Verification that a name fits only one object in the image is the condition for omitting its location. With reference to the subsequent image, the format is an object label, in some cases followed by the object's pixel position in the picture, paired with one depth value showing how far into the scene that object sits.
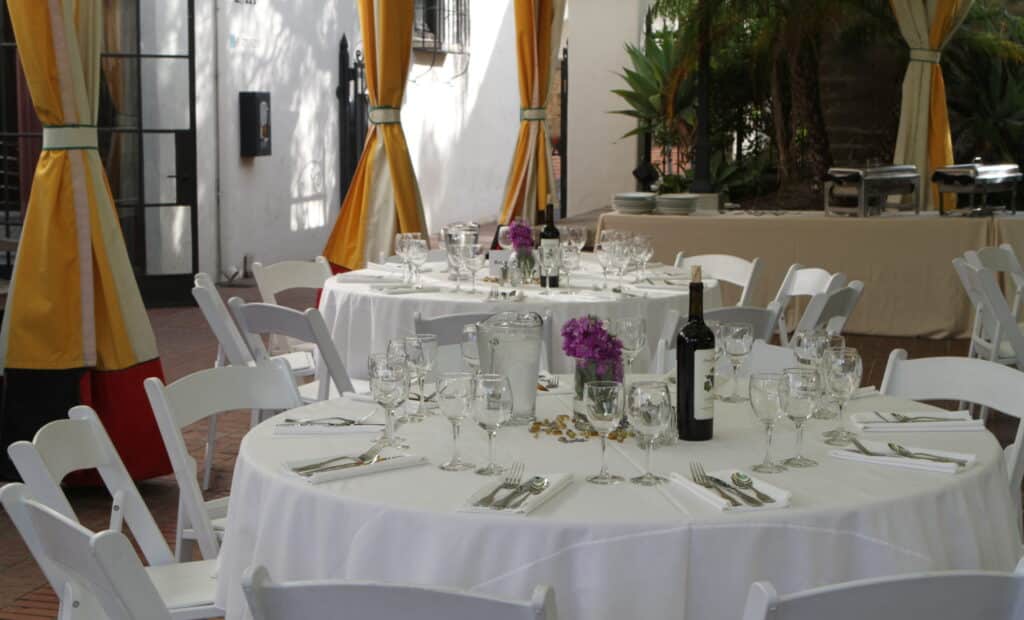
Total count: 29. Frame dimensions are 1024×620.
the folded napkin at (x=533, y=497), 2.33
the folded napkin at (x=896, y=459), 2.59
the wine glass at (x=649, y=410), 2.42
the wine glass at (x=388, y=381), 2.75
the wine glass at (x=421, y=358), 2.99
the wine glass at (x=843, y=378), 2.86
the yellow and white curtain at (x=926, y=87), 9.35
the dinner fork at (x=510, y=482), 2.37
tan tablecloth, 8.27
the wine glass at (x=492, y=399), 2.48
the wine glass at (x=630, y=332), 3.27
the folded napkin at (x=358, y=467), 2.52
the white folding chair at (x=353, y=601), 1.79
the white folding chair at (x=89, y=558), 2.06
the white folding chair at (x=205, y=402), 3.00
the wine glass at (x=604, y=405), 2.46
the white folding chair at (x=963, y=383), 3.33
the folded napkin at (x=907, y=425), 2.93
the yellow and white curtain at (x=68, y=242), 4.81
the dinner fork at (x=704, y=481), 2.38
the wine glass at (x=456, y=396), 2.57
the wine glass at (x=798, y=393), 2.53
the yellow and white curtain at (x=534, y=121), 8.90
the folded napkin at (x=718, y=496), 2.34
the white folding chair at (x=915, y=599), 1.79
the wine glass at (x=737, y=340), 3.22
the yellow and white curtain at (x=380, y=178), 7.44
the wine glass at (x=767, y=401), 2.56
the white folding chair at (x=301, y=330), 4.27
